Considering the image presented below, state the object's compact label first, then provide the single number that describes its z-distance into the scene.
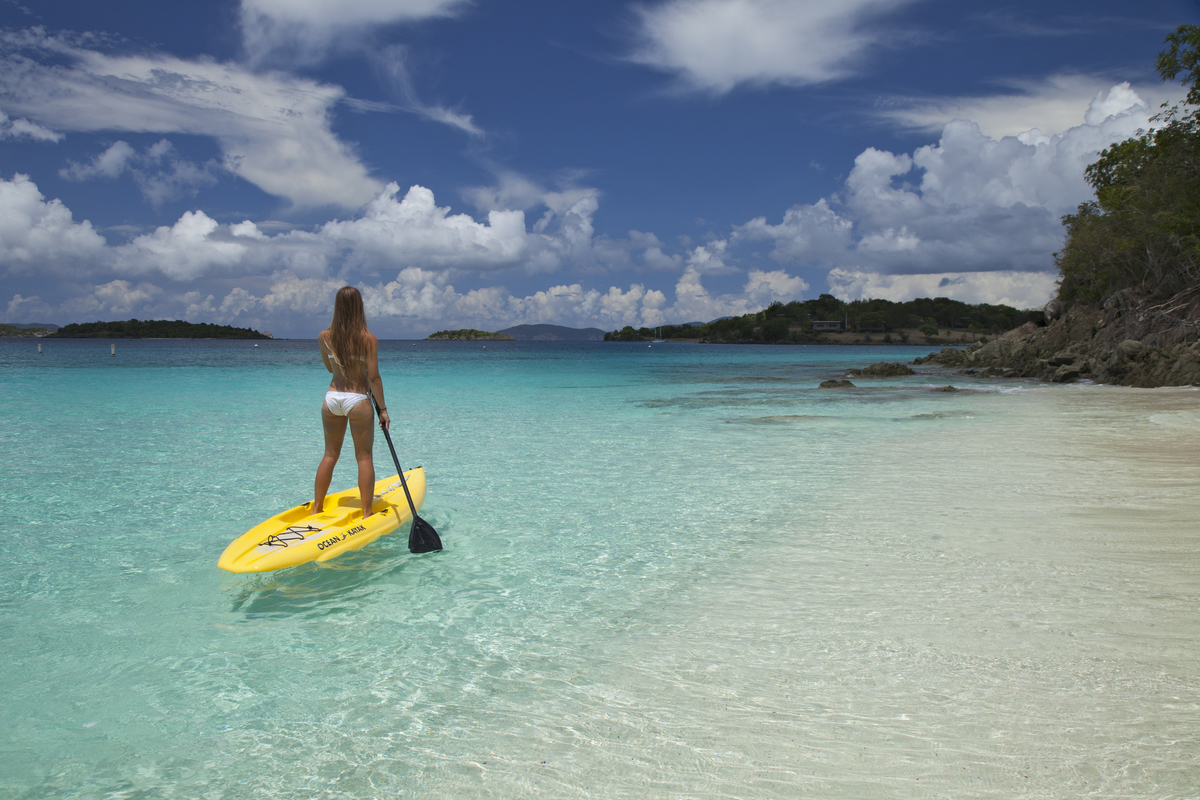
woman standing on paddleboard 5.37
